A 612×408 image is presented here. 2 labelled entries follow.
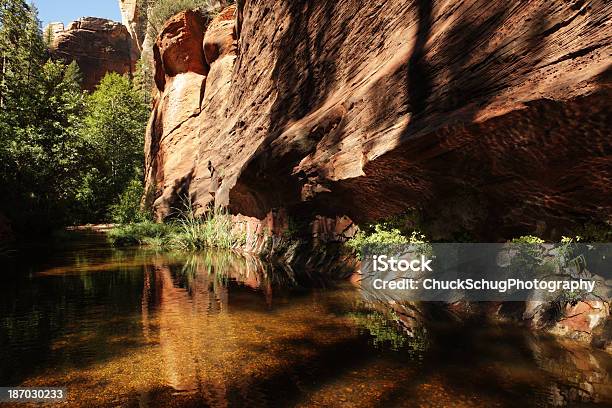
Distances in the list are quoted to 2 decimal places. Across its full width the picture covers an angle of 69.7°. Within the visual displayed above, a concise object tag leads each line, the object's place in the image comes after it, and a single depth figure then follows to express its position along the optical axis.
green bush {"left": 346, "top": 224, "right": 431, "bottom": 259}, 6.30
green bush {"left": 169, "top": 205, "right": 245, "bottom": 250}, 14.08
